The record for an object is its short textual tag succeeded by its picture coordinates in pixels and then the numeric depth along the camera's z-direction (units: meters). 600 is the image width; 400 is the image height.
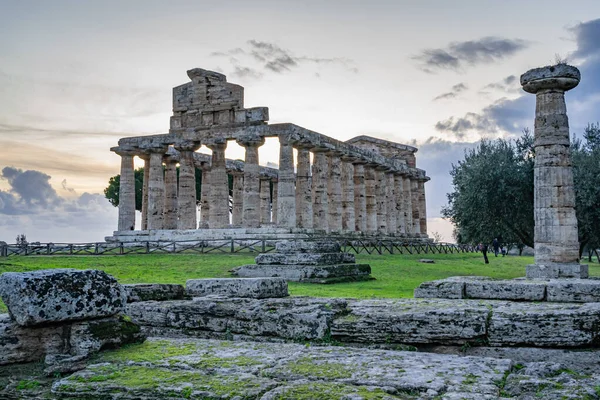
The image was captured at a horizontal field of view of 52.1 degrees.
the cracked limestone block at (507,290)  9.05
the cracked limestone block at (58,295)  5.72
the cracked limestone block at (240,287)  8.75
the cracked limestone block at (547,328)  6.13
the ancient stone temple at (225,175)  38.66
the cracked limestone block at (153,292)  8.13
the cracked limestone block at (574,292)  8.86
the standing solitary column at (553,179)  18.95
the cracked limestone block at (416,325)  6.37
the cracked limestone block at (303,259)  16.53
